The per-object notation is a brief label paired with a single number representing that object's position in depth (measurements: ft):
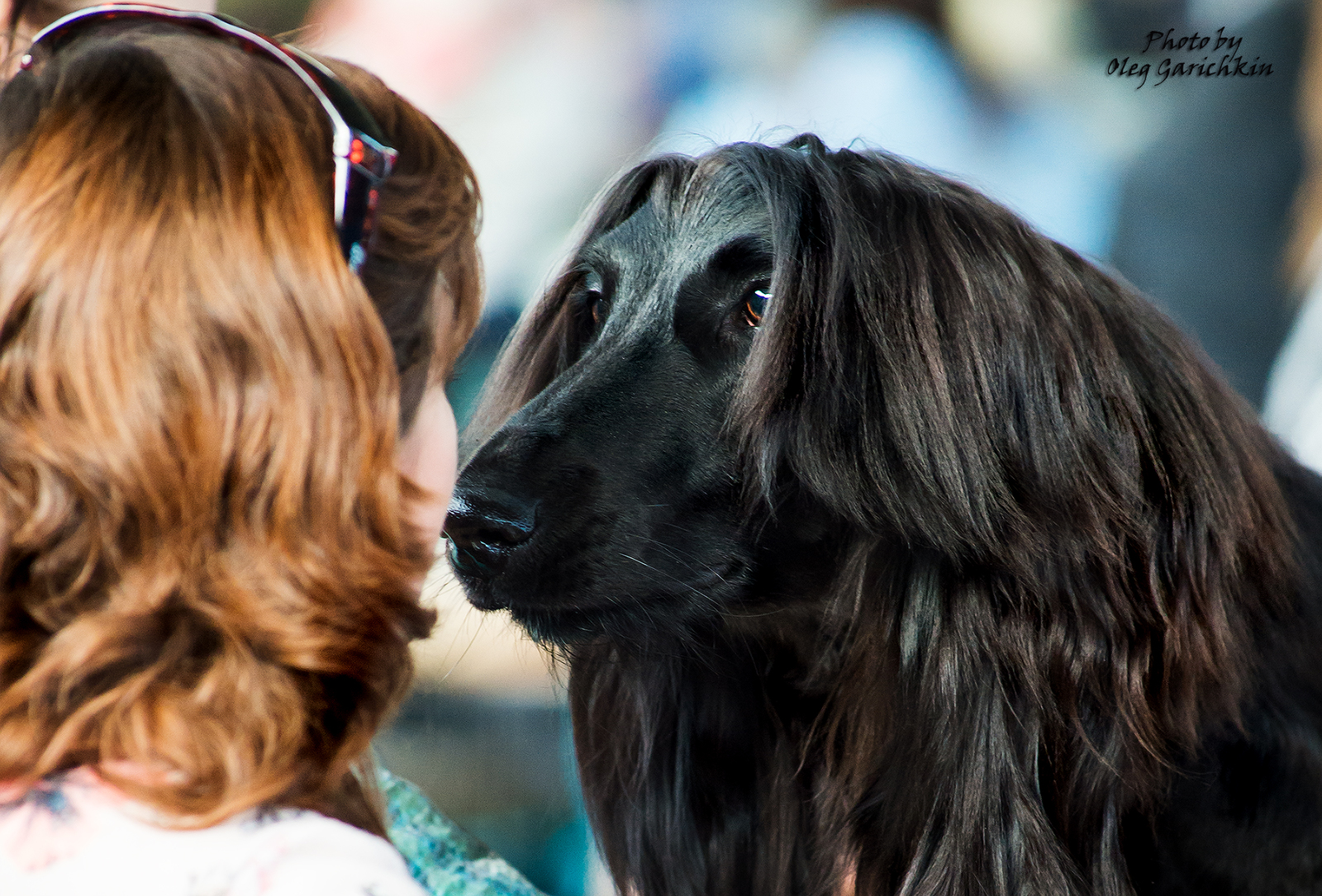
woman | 8.33
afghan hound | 8.73
